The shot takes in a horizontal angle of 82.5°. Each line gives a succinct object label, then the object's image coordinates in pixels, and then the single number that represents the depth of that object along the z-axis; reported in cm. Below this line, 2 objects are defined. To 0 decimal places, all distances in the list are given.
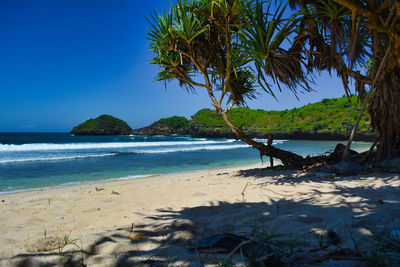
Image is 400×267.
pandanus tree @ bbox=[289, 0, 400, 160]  353
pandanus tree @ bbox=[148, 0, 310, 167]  435
